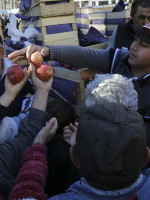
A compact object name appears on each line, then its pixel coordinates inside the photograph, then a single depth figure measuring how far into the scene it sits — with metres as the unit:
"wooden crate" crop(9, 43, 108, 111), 2.12
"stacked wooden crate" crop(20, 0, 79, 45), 3.37
